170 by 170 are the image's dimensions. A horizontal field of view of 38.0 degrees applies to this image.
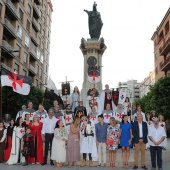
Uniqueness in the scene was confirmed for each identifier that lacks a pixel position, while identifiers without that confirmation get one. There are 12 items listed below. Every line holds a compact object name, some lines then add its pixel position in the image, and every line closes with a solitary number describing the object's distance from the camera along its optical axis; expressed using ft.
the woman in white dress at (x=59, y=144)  29.32
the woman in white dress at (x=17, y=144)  30.76
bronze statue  91.86
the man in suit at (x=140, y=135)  28.71
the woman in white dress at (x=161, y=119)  41.15
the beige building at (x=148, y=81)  301.84
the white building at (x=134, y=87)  418.10
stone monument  83.50
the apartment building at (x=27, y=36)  108.27
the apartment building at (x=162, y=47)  153.85
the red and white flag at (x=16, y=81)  41.62
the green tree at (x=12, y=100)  83.57
